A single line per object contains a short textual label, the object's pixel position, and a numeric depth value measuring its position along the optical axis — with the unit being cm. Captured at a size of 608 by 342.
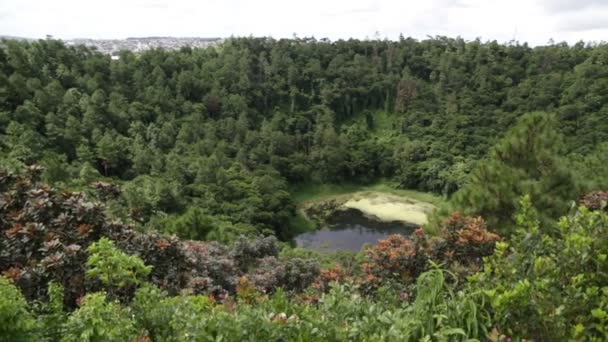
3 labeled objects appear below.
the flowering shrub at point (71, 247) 468
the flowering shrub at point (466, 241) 590
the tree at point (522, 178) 889
